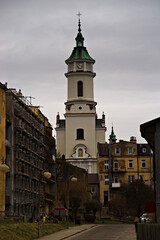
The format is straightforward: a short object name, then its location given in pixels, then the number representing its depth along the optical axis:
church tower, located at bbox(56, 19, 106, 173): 145.75
